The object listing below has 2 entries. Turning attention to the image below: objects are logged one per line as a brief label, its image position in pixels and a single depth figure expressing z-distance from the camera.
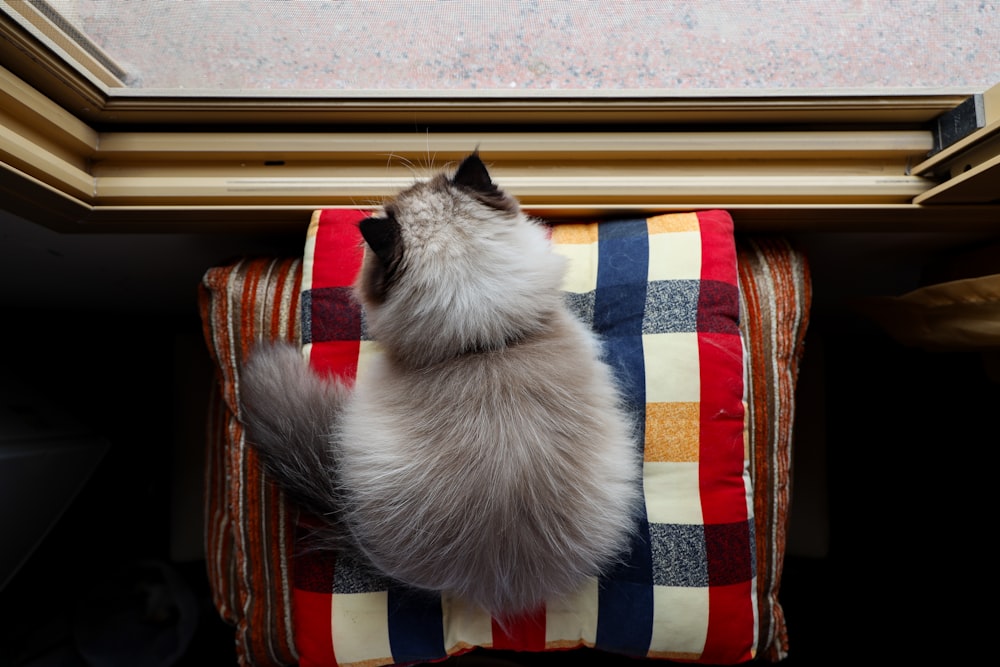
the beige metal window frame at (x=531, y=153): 0.96
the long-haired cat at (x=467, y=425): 0.80
